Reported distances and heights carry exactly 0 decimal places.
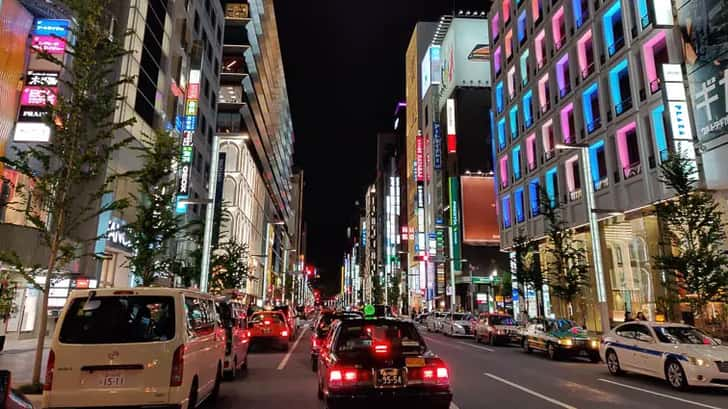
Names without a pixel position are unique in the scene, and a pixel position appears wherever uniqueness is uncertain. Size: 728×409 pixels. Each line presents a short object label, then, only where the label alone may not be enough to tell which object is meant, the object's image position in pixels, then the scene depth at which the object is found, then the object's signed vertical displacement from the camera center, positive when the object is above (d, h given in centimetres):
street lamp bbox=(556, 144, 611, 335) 2170 +307
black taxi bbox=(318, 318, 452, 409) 664 -100
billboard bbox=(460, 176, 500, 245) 6122 +1159
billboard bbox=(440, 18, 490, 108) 6694 +3499
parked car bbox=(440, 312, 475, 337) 3177 -114
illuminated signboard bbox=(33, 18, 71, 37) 2137 +1237
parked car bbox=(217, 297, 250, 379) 1148 -81
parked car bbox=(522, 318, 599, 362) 1800 -123
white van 650 -61
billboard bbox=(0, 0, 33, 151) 1925 +1007
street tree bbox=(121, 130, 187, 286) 1681 +323
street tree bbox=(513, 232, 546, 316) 3042 +237
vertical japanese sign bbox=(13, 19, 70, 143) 2006 +880
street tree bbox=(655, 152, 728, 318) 1770 +252
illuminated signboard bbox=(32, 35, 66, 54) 2070 +1119
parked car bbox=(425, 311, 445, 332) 3816 -111
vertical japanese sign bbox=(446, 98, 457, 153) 6462 +2371
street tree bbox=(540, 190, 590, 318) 2711 +289
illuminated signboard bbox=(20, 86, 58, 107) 2041 +873
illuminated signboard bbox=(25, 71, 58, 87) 2017 +967
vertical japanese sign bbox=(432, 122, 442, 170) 6950 +2292
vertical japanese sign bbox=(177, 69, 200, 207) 3459 +1339
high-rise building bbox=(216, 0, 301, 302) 5878 +2667
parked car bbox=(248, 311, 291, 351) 1989 -94
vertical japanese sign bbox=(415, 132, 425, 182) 7931 +2430
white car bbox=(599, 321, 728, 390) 1093 -113
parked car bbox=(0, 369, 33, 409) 346 -67
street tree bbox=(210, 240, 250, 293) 3461 +272
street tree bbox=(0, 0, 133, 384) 1105 +407
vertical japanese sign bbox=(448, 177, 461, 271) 6251 +1069
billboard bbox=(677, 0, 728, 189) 1962 +948
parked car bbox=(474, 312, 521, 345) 2498 -116
